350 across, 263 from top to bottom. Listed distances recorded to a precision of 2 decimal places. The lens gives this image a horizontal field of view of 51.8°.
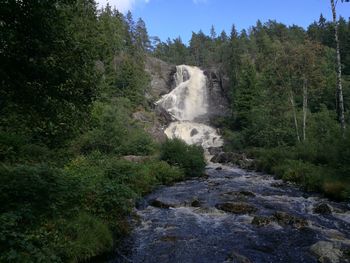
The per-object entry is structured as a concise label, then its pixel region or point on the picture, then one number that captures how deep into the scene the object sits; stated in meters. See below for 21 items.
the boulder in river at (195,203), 16.97
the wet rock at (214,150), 44.63
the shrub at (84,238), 9.25
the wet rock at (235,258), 10.09
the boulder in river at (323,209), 15.26
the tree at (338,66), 22.84
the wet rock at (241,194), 19.18
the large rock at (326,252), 9.95
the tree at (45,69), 8.30
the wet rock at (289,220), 13.57
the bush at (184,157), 27.76
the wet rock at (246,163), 31.80
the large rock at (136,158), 27.88
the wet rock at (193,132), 54.59
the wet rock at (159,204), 16.86
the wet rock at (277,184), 22.22
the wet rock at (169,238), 11.98
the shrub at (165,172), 24.34
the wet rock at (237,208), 15.53
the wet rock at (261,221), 13.72
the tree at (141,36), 87.11
